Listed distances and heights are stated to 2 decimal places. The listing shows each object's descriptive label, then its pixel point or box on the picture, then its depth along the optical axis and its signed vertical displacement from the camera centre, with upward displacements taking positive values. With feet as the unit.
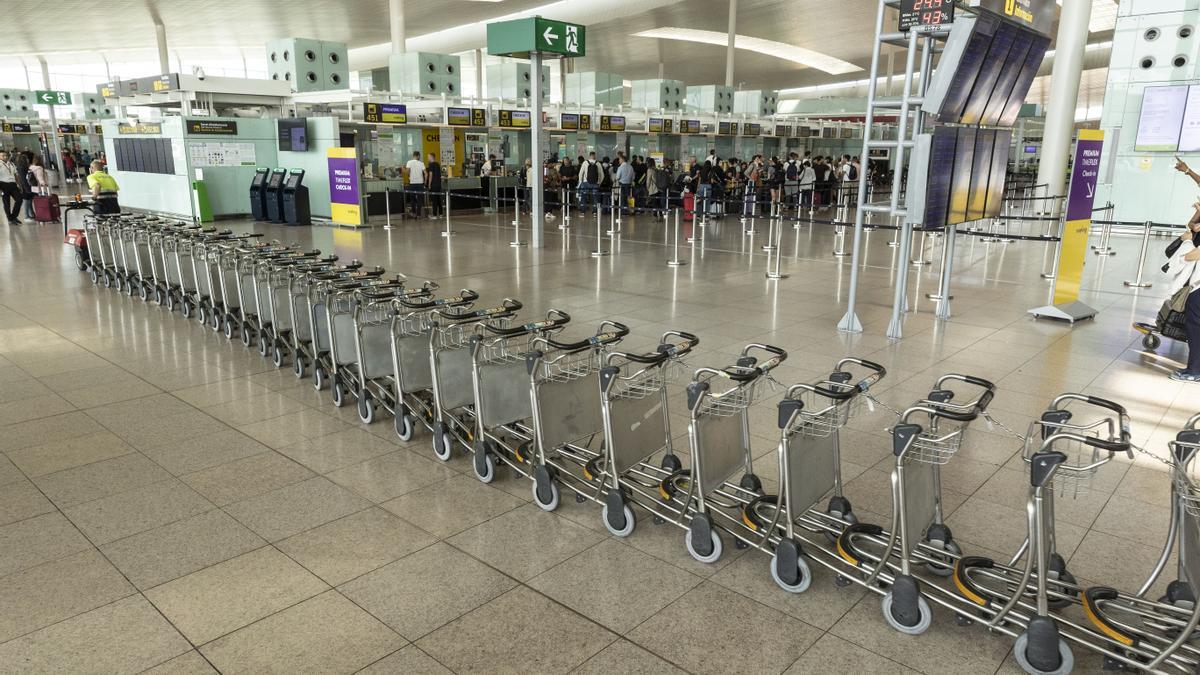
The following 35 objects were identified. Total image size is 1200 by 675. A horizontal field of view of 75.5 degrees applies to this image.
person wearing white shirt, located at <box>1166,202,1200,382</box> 22.21 -4.09
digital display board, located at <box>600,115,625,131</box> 70.49 +2.63
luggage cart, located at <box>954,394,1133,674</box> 8.89 -4.92
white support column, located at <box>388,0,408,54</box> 73.87 +11.97
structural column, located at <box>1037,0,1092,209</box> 62.54 +4.95
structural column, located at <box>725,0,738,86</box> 95.60 +12.95
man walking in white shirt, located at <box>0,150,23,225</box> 60.64 -2.96
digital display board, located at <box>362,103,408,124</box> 56.29 +2.86
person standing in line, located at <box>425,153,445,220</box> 66.74 -2.52
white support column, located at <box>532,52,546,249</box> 46.16 -0.15
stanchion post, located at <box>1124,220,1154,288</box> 36.96 -6.14
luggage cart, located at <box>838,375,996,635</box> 10.05 -4.84
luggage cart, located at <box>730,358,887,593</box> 10.93 -4.74
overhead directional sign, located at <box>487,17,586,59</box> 43.27 +6.38
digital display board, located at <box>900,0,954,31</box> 23.57 +4.19
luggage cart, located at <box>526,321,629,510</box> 13.62 -4.44
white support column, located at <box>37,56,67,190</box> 105.23 -0.75
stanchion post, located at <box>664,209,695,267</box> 42.96 -5.96
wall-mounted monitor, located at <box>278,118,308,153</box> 59.98 +1.52
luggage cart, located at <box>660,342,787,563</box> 11.83 -4.79
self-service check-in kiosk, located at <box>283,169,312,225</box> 59.98 -3.56
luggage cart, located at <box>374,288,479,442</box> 16.66 -4.42
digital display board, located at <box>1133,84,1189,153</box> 54.13 +2.28
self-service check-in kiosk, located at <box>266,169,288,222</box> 60.95 -3.23
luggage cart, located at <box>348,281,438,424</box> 17.60 -4.38
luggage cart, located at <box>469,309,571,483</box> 14.61 -4.54
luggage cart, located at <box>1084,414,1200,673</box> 8.85 -5.56
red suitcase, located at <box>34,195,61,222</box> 60.75 -4.26
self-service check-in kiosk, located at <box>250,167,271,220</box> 62.08 -3.13
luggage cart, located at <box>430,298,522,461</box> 15.67 -4.51
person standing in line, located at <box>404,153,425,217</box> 66.13 -1.85
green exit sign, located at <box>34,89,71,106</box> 110.83 +7.87
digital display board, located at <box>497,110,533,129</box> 63.21 +2.70
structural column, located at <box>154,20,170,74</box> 104.58 +14.85
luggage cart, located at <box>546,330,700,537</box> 12.76 -4.96
